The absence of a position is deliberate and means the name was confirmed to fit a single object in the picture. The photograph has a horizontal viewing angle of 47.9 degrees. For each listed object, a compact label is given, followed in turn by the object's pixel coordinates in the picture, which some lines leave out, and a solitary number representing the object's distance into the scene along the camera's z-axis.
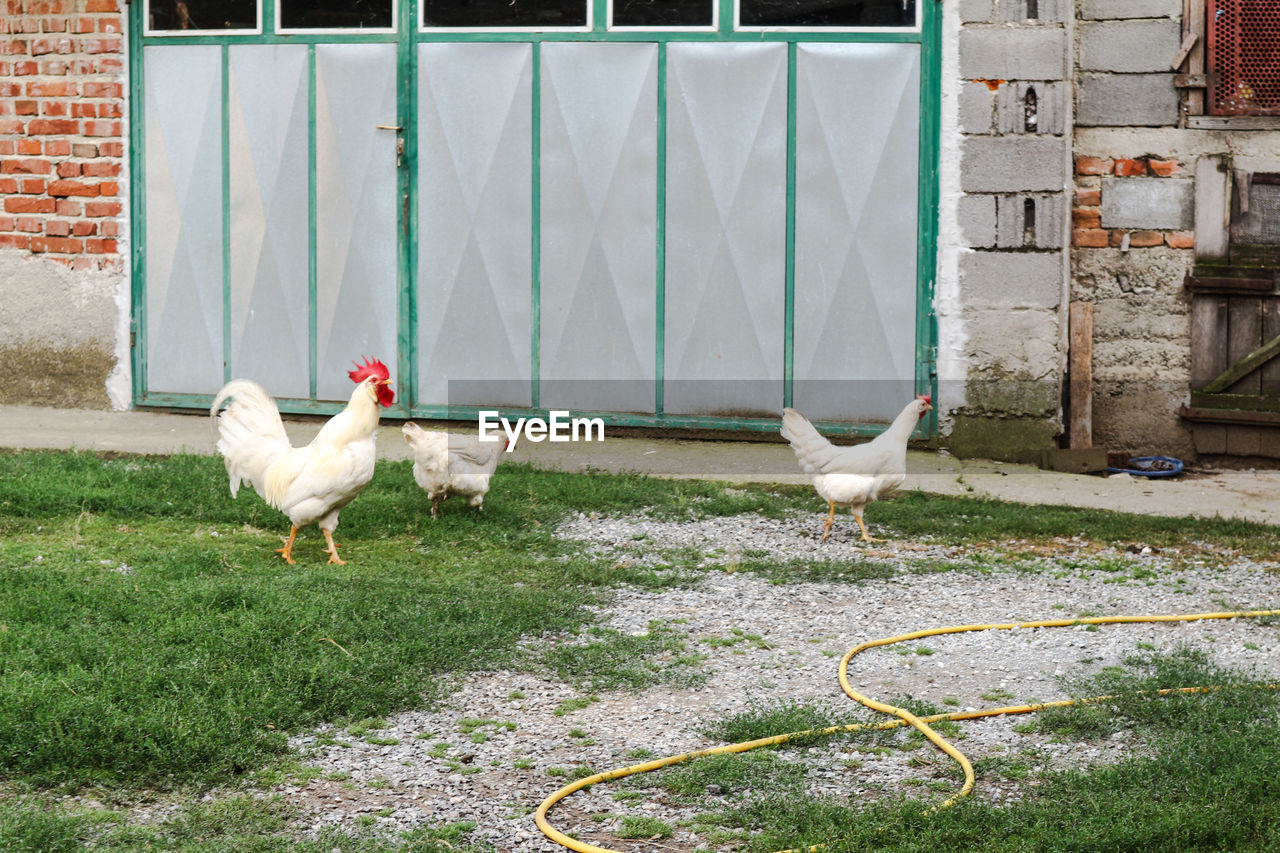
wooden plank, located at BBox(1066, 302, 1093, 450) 9.30
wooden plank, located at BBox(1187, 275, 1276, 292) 9.27
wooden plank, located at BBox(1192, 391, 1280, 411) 9.33
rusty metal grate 9.15
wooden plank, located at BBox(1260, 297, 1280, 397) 9.36
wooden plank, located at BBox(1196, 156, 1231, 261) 9.34
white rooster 6.38
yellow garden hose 3.75
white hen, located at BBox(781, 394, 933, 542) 7.08
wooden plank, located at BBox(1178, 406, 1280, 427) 9.27
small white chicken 7.11
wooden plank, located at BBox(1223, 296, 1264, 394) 9.39
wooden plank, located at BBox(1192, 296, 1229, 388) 9.45
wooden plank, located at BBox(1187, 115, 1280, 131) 9.24
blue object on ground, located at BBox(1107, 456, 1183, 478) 9.20
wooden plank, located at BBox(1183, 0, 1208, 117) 9.17
